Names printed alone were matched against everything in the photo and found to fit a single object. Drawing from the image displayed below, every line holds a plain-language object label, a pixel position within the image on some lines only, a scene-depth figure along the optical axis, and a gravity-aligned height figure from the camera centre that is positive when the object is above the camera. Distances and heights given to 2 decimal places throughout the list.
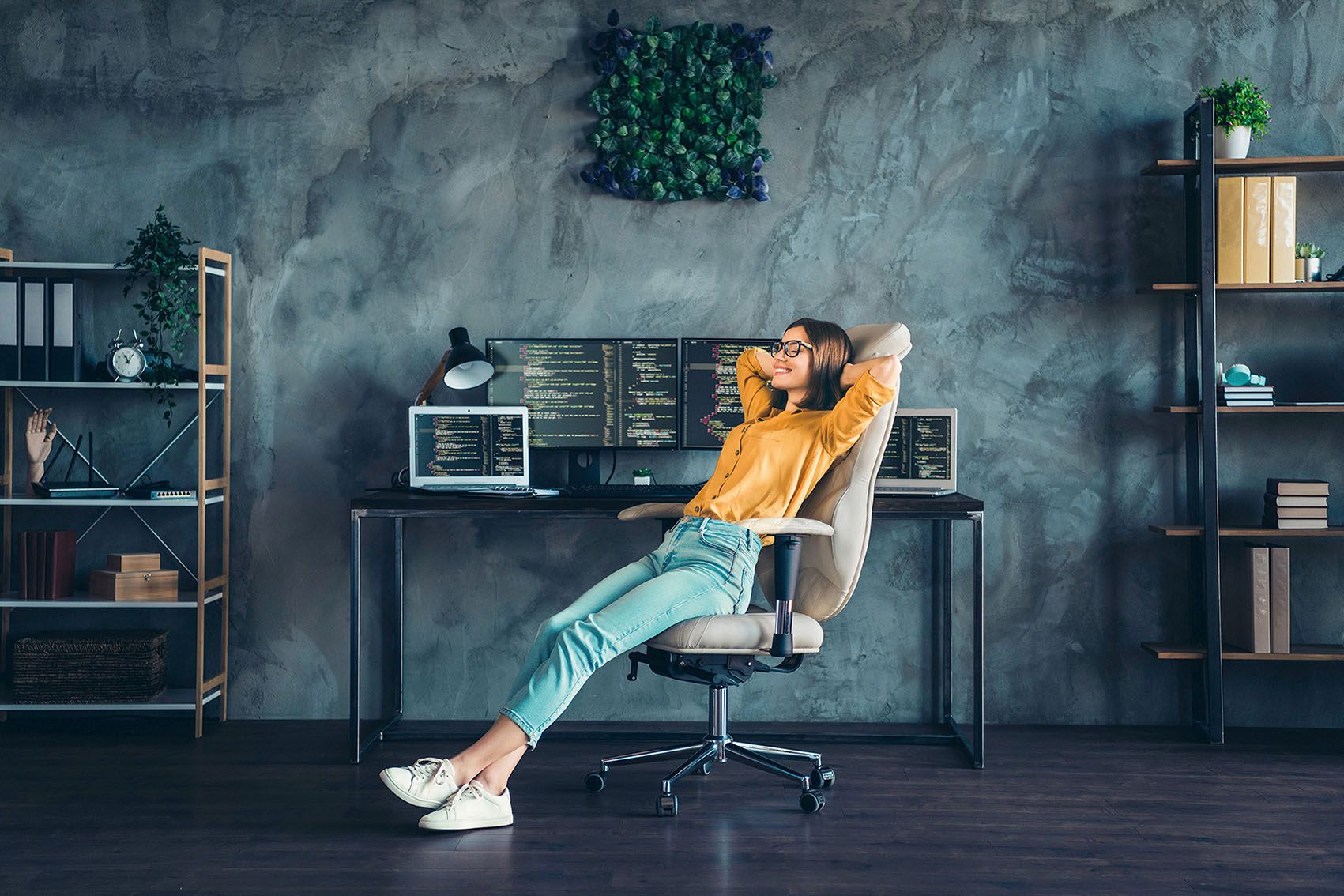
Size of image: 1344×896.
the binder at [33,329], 3.53 +0.43
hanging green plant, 3.48 +0.58
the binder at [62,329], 3.53 +0.43
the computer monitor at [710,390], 3.57 +0.23
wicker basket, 3.51 -0.70
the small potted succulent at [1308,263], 3.53 +0.64
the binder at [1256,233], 3.48 +0.73
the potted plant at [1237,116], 3.46 +1.11
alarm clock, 3.54 +0.32
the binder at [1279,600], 3.45 -0.47
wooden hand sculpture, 3.59 +0.07
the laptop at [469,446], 3.50 +0.04
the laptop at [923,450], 3.44 +0.02
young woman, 2.61 -0.27
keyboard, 3.26 -0.10
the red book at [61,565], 3.55 -0.36
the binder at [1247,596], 3.46 -0.46
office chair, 2.69 -0.41
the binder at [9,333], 3.52 +0.42
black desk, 3.14 -0.16
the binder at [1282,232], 3.48 +0.74
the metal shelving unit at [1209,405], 3.44 +0.15
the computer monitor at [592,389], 3.57 +0.23
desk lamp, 3.45 +0.30
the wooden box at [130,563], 3.57 -0.35
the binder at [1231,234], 3.48 +0.73
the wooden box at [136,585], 3.54 -0.42
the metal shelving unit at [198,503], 3.48 -0.15
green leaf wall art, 3.70 +1.22
